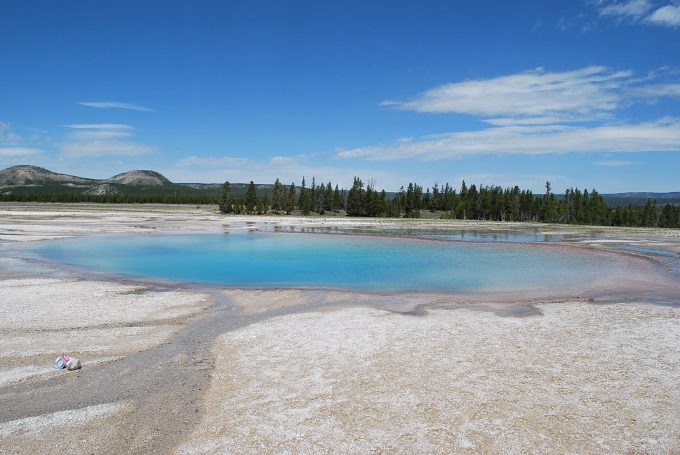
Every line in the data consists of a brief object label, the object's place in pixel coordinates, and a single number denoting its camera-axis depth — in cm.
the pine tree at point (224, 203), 10134
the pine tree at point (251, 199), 10288
